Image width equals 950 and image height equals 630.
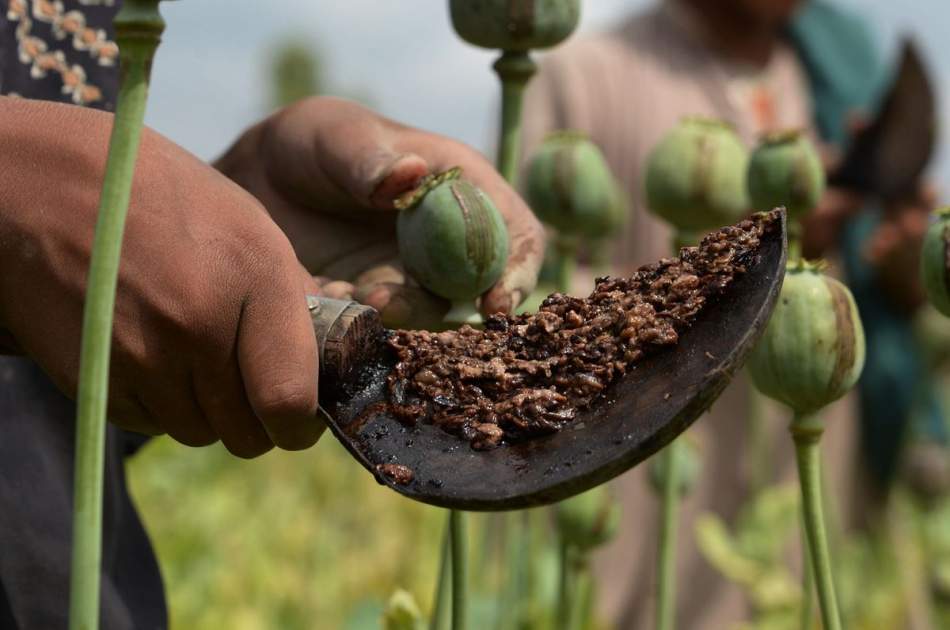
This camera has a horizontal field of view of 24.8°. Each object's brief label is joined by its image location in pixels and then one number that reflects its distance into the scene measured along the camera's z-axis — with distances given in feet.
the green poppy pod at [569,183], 3.21
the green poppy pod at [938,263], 2.36
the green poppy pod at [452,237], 2.34
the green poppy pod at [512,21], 2.56
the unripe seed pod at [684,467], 3.36
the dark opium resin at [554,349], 2.15
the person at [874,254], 5.16
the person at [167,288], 2.06
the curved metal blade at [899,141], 4.32
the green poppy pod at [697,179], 3.02
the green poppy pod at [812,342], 2.33
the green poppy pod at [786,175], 2.84
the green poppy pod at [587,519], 3.06
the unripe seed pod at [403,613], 2.52
